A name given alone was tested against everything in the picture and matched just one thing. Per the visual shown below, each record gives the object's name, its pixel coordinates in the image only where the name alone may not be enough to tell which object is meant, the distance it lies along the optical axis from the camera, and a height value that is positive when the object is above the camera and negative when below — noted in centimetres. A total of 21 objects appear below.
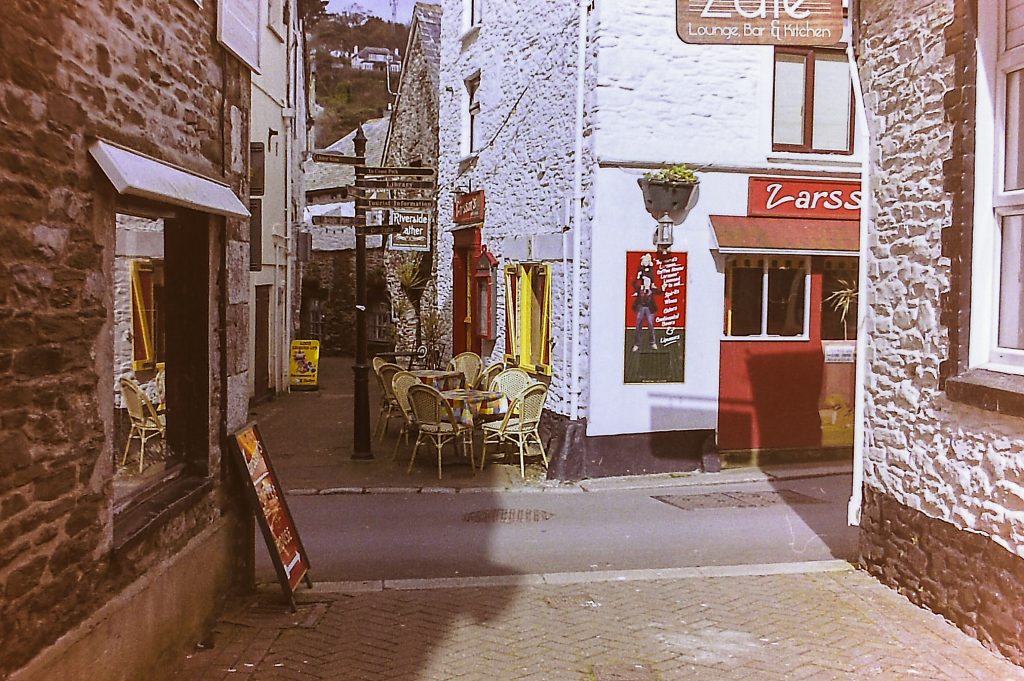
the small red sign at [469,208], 1611 +157
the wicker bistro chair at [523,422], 1172 -142
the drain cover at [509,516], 959 -207
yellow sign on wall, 2086 -145
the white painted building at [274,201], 1727 +187
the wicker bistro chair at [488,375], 1391 -102
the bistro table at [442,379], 1323 -103
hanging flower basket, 1138 +134
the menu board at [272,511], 638 -140
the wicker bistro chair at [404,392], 1245 -114
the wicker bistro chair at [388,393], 1369 -127
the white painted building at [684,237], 1155 +81
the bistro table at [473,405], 1185 -123
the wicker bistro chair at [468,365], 1469 -92
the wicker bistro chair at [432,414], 1149 -130
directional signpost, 1247 +123
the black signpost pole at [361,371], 1252 -88
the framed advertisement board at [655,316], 1162 -12
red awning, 1170 +85
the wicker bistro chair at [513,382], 1266 -100
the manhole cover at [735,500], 1023 -203
